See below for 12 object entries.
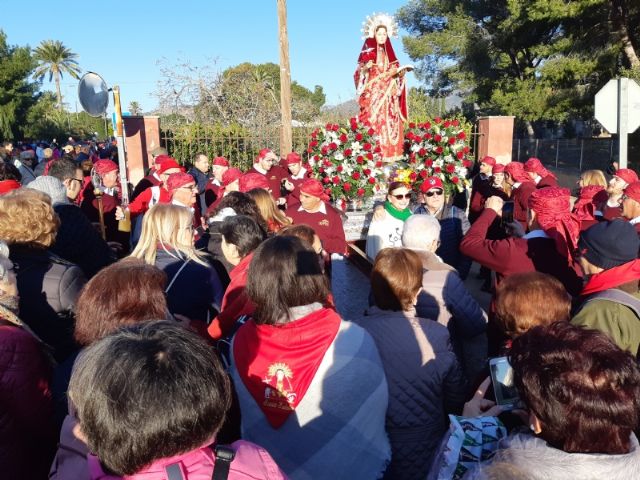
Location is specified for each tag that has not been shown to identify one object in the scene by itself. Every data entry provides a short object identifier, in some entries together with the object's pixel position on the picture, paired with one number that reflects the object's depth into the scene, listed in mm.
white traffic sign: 6035
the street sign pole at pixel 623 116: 5973
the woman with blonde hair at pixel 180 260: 3000
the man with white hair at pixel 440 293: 3064
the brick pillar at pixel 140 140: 12125
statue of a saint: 9859
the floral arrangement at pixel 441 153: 7055
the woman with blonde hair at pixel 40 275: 2592
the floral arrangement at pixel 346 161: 7566
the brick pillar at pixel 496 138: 13164
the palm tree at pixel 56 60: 62656
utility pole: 11891
